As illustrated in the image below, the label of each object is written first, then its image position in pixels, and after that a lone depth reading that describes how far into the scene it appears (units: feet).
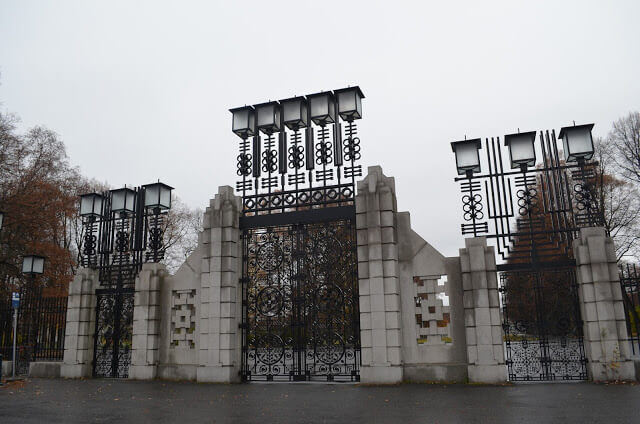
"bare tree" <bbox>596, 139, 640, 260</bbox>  84.53
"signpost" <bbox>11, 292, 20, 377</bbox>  50.28
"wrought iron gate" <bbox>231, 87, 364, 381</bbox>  44.86
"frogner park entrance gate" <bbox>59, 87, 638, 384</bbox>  39.91
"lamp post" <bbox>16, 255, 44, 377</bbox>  57.98
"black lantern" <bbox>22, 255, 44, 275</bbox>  57.98
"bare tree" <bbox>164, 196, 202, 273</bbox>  127.75
